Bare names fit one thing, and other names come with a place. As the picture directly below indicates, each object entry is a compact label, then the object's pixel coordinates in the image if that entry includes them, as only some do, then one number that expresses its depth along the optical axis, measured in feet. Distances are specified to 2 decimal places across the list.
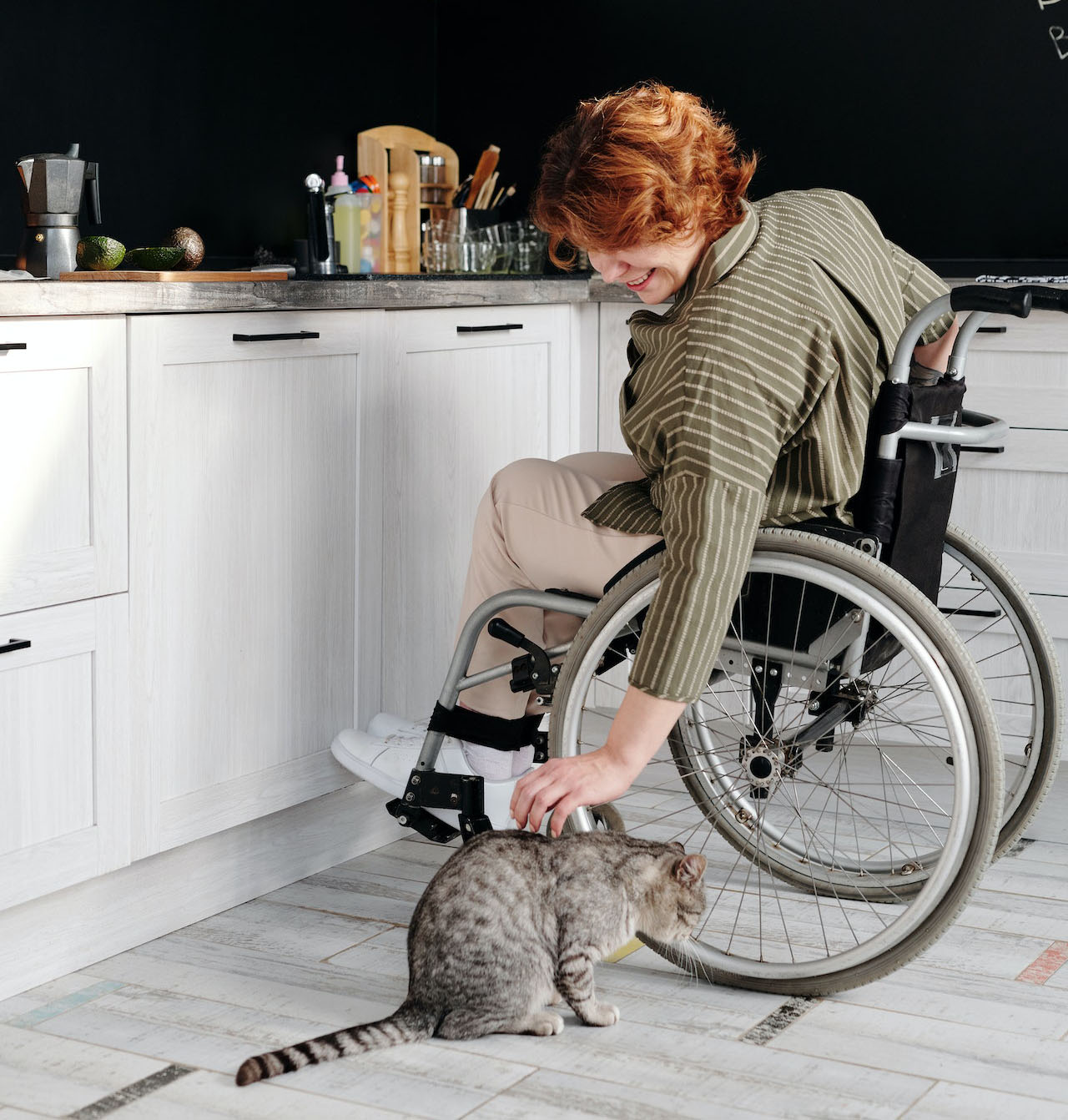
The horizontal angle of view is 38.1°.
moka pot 7.52
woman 5.79
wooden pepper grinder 11.41
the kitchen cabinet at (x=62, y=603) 6.24
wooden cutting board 7.00
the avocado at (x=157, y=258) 7.97
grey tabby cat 5.92
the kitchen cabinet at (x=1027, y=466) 9.33
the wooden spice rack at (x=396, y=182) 11.42
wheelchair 5.86
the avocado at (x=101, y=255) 7.97
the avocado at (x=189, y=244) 8.41
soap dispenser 10.87
